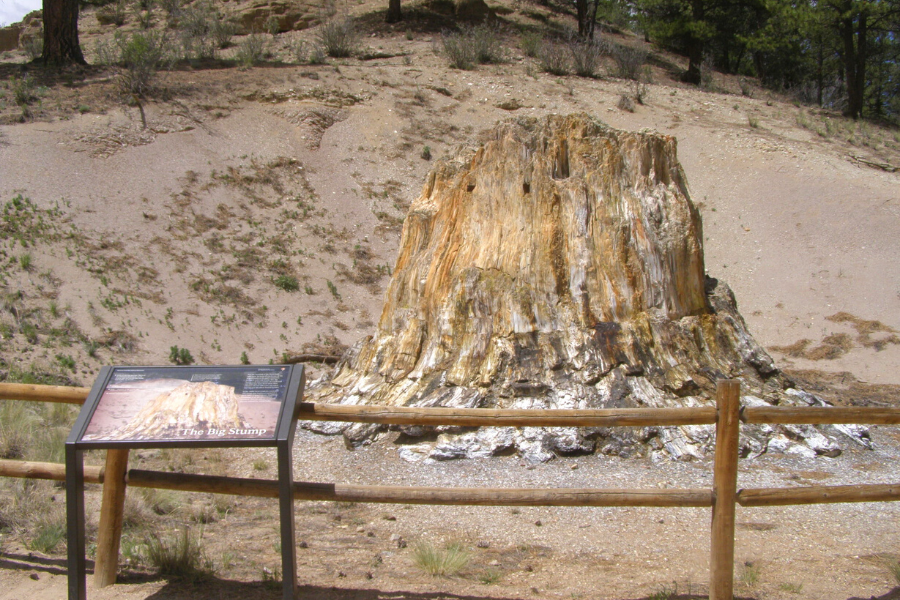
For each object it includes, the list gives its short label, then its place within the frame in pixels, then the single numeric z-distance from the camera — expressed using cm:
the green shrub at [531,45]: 2445
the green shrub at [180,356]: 1038
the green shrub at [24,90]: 1636
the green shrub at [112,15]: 3003
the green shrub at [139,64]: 1738
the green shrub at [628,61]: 2350
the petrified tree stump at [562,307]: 648
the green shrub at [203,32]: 2191
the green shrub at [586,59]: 2288
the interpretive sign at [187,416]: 299
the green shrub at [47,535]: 393
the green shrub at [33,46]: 2176
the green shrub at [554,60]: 2266
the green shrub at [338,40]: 2264
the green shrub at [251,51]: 2092
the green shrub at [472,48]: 2217
